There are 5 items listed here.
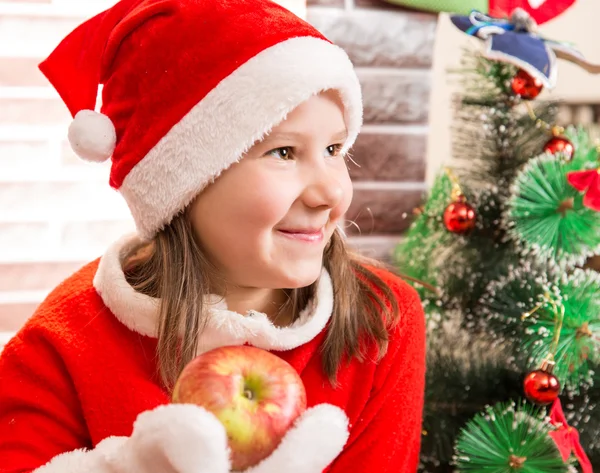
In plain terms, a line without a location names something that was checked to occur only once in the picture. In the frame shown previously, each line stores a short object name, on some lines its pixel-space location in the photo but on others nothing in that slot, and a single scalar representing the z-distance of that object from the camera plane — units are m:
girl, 0.92
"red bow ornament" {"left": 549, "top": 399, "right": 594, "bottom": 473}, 1.03
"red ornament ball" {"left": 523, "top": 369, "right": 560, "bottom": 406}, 1.04
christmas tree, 1.05
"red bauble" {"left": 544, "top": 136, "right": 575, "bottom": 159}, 1.08
